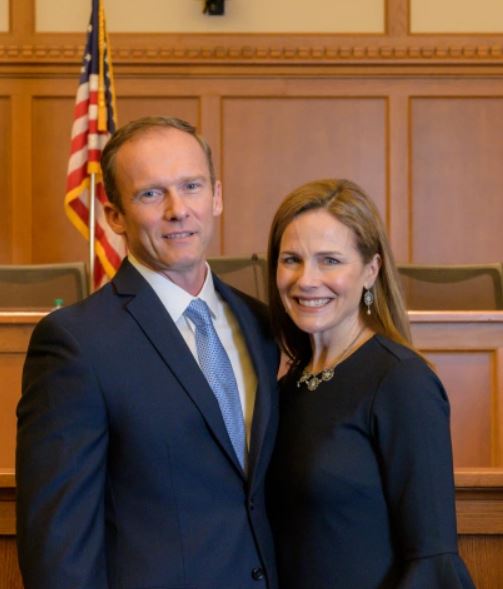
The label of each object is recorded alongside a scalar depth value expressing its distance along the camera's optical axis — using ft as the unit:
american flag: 19.89
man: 6.39
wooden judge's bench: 14.25
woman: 6.62
